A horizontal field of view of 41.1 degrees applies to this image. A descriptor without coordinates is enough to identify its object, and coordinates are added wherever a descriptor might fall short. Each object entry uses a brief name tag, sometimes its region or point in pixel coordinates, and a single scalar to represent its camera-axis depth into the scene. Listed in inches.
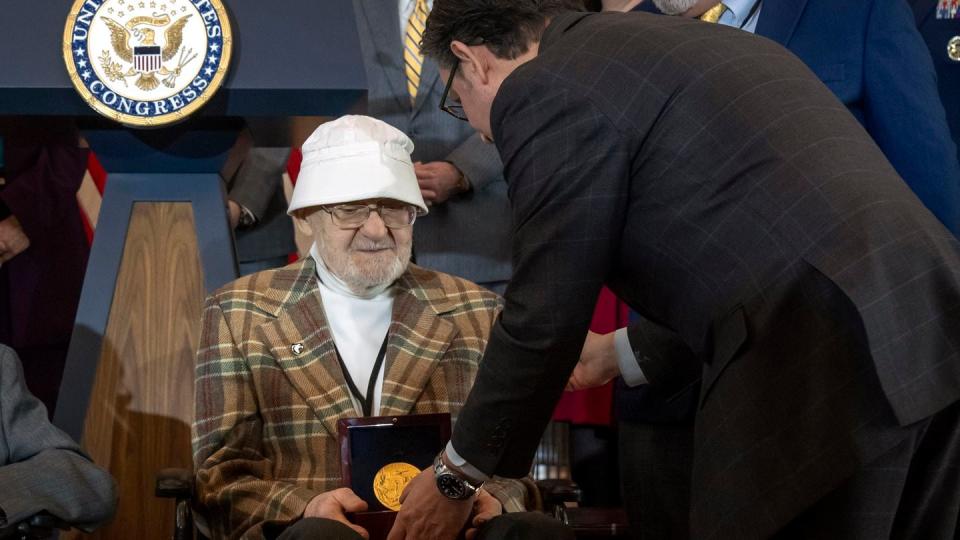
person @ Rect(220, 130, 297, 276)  141.5
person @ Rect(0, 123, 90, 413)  144.2
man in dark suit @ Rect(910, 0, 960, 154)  122.3
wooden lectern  108.7
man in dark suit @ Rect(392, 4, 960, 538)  60.6
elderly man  98.7
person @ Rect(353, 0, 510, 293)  126.1
